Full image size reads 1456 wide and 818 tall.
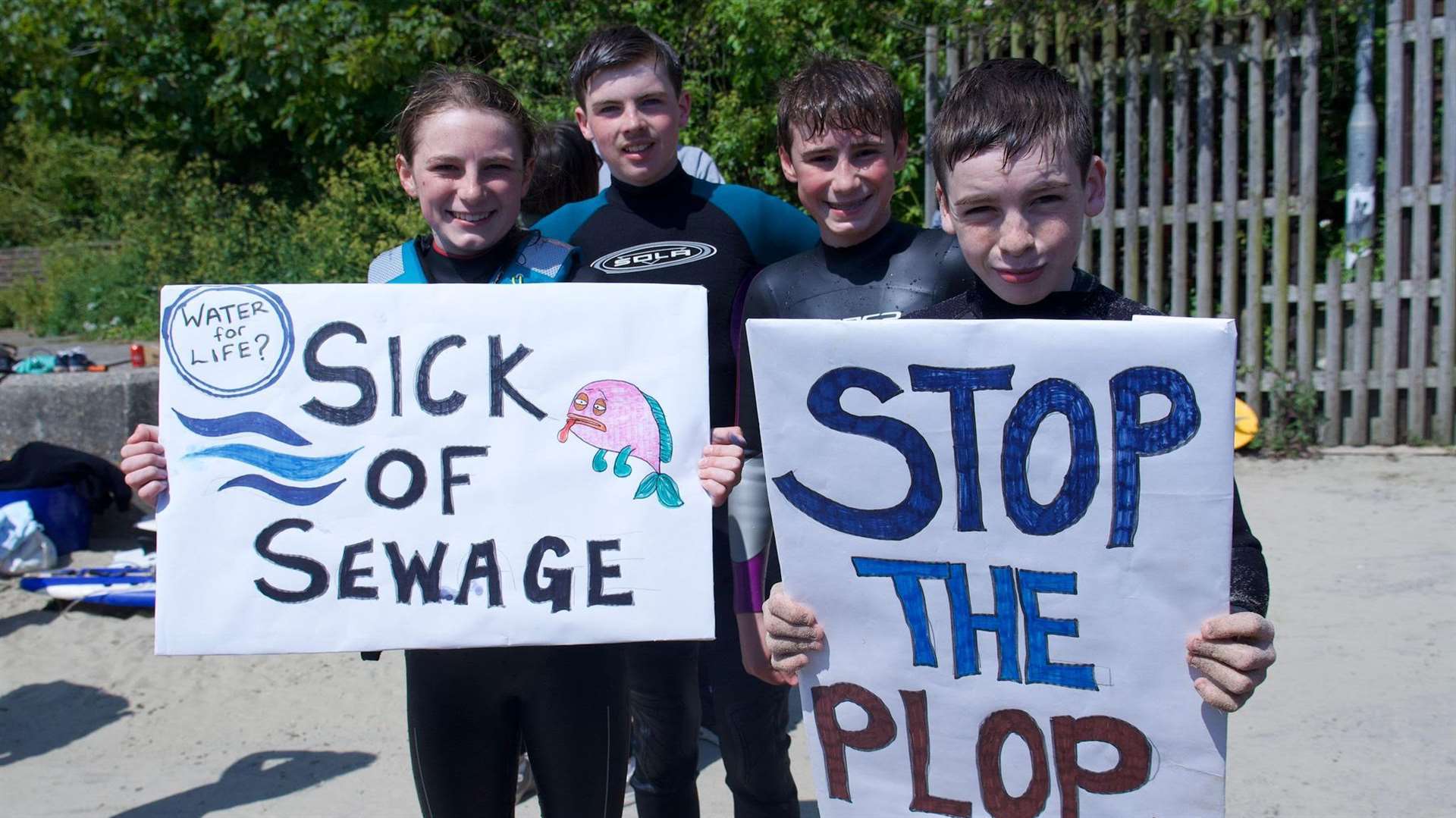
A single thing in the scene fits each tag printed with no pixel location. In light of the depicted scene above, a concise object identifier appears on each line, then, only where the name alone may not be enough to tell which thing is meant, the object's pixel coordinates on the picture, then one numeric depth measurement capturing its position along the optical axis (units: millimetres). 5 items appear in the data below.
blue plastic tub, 5762
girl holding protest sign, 2283
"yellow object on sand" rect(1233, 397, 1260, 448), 6480
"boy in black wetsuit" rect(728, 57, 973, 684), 2283
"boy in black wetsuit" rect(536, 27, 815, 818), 2656
